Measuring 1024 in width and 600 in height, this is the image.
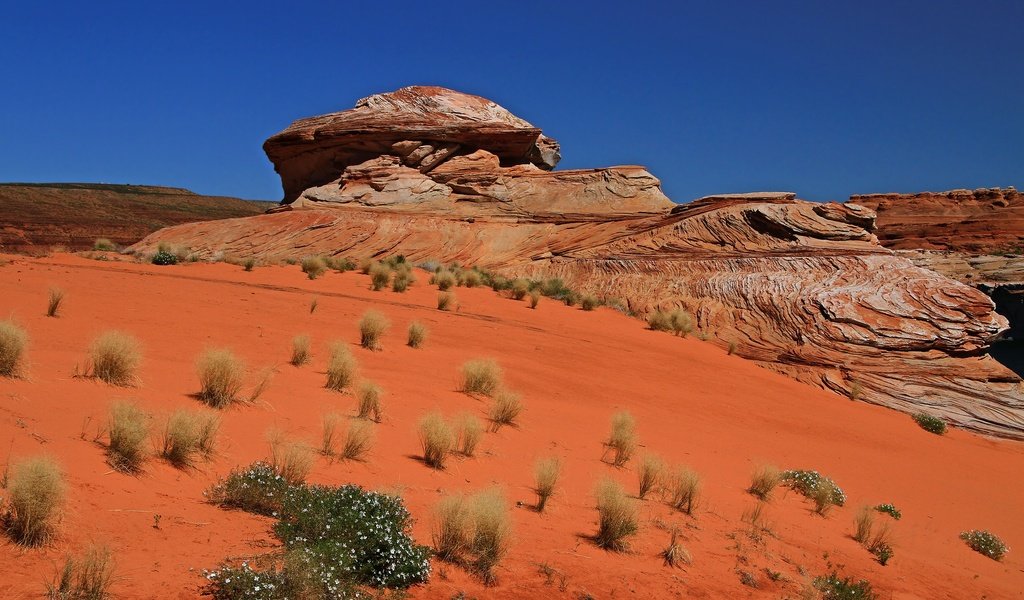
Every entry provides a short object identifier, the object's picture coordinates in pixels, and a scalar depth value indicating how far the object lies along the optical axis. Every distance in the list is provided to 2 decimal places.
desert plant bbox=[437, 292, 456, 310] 17.19
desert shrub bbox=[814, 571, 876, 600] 6.51
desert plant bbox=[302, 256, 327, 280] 19.83
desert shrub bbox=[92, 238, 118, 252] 24.46
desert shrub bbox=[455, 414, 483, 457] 8.25
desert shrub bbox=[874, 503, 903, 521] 9.57
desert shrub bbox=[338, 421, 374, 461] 7.27
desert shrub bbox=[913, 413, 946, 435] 13.77
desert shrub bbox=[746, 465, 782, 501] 9.26
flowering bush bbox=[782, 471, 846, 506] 9.68
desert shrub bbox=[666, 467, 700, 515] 8.10
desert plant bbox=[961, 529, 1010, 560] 9.05
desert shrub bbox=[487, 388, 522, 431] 9.79
